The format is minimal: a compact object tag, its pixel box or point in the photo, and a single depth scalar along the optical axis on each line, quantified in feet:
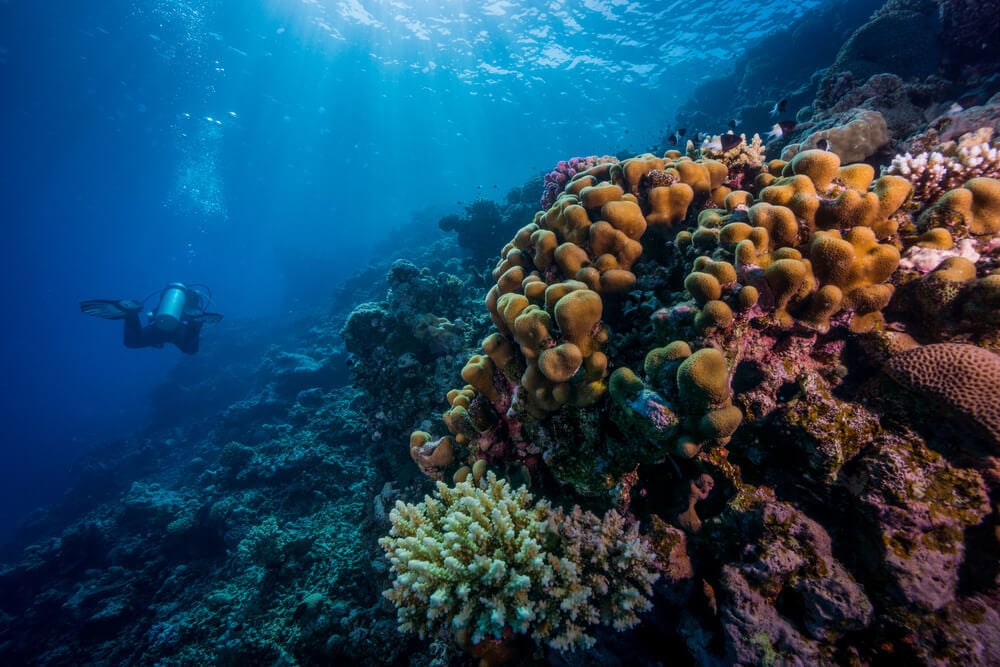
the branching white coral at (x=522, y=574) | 7.91
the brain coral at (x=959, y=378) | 6.38
